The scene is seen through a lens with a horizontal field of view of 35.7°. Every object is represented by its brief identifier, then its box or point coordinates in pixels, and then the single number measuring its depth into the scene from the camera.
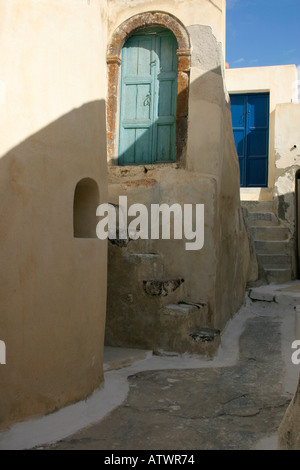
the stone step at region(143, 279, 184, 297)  5.41
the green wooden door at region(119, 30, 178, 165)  6.67
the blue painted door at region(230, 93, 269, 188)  12.55
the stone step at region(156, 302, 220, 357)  5.26
